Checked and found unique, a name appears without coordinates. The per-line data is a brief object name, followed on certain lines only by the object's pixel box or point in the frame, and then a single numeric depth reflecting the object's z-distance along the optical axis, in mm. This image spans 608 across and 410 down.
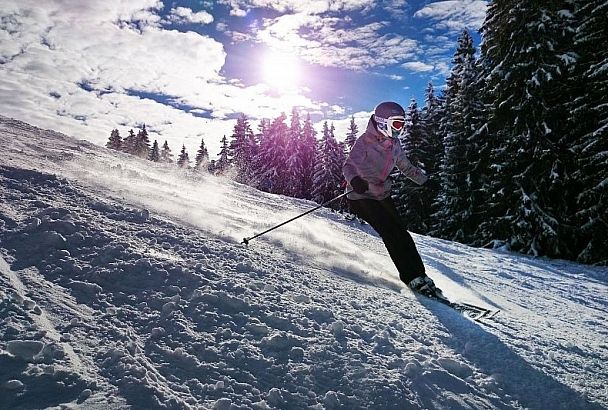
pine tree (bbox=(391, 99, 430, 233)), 32906
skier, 5160
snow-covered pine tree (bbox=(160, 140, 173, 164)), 87556
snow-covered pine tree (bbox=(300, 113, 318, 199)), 51469
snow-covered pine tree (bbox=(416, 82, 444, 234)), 32969
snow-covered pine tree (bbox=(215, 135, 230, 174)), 61216
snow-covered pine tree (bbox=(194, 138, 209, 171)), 79612
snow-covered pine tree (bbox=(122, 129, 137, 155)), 78850
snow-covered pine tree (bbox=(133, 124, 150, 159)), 74238
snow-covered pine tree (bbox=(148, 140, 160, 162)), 78438
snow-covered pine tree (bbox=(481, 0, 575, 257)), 14703
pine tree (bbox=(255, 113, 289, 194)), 49531
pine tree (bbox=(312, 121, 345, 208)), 46125
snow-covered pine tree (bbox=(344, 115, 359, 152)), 52288
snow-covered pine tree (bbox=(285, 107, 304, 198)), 49875
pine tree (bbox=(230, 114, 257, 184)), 54297
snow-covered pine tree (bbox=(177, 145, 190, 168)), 88894
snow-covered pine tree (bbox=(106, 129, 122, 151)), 79875
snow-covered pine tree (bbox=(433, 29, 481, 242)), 25547
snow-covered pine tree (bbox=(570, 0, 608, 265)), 12664
